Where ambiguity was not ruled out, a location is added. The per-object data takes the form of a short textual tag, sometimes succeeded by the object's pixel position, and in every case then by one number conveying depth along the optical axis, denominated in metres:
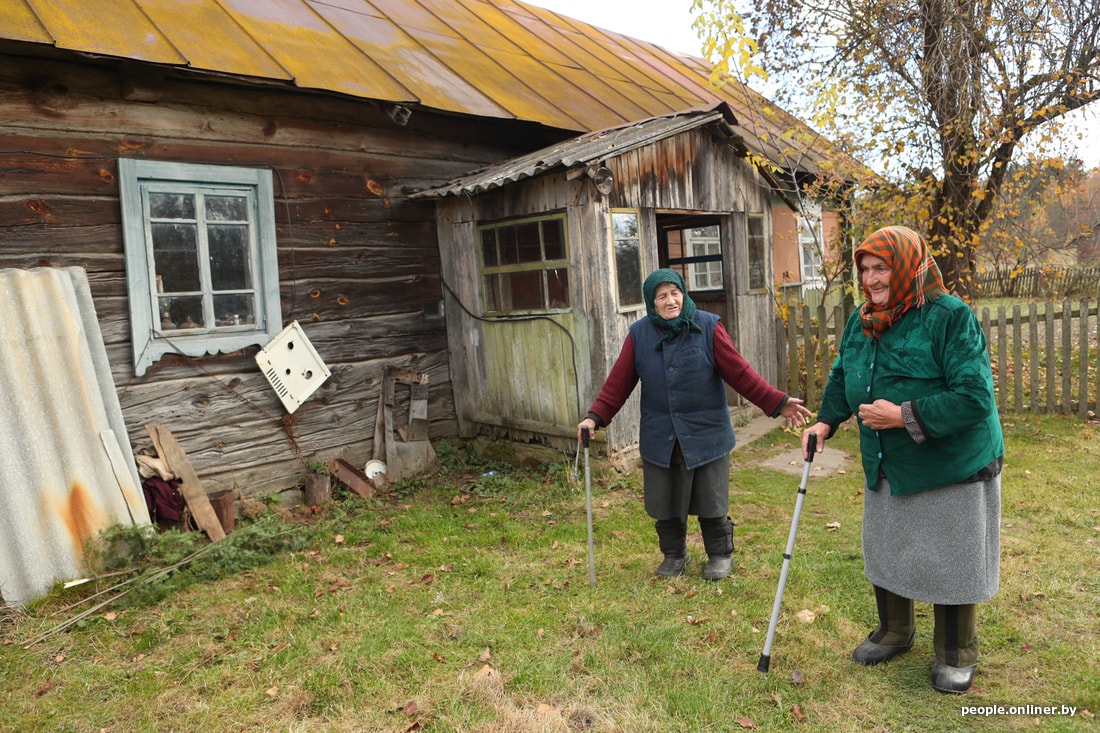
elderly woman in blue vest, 4.26
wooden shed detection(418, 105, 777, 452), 6.44
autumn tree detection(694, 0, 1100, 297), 8.48
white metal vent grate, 6.17
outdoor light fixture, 6.09
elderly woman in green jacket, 2.90
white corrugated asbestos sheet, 4.43
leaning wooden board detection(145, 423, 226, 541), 5.36
